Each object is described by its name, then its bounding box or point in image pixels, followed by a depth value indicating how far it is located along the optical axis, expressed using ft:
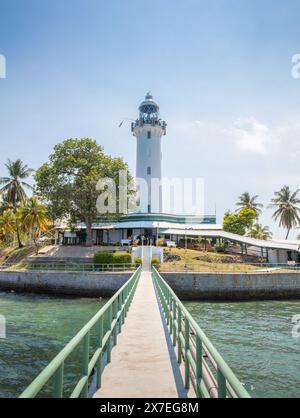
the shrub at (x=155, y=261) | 110.69
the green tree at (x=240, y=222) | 180.96
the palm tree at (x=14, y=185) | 175.32
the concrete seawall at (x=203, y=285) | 92.94
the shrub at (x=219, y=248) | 147.87
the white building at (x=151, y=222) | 157.40
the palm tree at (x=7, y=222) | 157.49
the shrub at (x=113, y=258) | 109.70
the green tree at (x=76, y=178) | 138.21
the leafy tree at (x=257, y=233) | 208.70
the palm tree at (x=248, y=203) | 236.84
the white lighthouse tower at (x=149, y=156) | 186.91
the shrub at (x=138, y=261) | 108.82
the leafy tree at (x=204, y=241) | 162.97
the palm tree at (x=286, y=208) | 196.44
